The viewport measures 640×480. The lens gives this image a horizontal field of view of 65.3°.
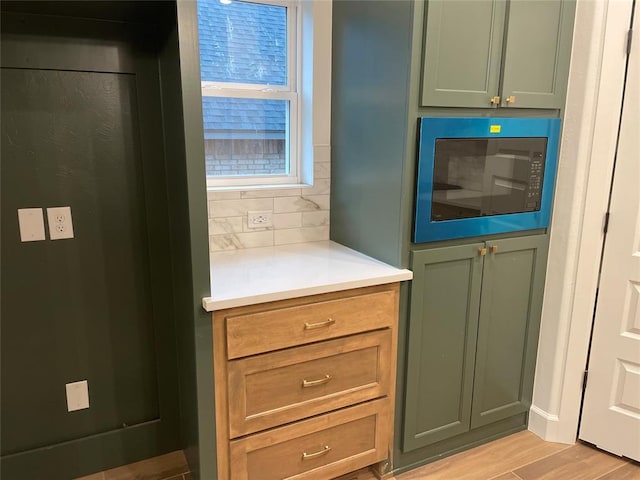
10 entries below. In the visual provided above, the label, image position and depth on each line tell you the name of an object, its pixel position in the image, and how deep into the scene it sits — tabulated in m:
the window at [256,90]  2.21
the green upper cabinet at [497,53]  1.82
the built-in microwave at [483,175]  1.90
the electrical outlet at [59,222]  1.90
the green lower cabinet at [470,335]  2.03
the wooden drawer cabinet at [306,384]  1.70
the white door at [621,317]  2.07
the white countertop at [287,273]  1.67
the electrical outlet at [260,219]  2.25
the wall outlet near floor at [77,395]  2.06
